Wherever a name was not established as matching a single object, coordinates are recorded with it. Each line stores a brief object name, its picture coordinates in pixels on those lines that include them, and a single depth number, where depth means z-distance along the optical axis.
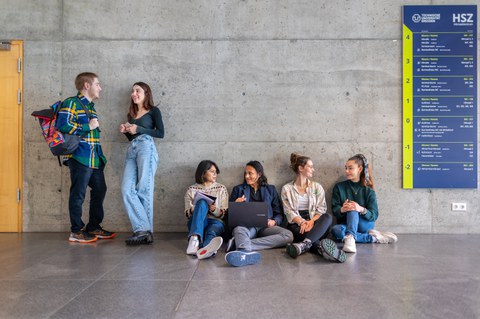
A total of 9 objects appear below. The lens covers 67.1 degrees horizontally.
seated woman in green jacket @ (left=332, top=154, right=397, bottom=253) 4.01
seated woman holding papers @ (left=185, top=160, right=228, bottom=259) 3.41
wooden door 4.61
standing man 4.01
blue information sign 4.54
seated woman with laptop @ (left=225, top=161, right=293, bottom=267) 3.08
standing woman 4.03
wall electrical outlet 4.55
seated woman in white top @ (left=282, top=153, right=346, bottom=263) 3.86
